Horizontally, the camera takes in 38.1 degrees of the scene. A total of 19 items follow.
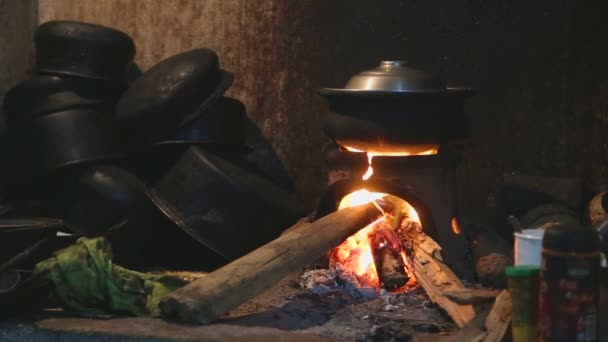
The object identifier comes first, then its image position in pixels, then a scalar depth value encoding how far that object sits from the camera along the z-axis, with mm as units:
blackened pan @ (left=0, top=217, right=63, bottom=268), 4391
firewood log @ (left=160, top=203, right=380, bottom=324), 3926
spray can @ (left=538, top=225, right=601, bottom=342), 3293
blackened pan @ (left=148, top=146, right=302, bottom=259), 5535
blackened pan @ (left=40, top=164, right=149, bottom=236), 5629
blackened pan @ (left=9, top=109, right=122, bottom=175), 5836
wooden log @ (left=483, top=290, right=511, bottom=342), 3621
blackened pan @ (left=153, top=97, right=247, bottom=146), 5762
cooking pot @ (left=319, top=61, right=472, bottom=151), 4926
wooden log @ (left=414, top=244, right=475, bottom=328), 4082
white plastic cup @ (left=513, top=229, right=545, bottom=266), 3729
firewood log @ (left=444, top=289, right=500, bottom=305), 4008
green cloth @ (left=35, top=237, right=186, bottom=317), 4156
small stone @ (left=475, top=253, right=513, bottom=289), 4618
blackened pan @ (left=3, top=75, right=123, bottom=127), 5984
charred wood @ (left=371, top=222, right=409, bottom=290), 4789
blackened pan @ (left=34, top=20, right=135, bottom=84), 6066
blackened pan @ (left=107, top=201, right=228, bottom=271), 5613
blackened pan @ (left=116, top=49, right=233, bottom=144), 5707
